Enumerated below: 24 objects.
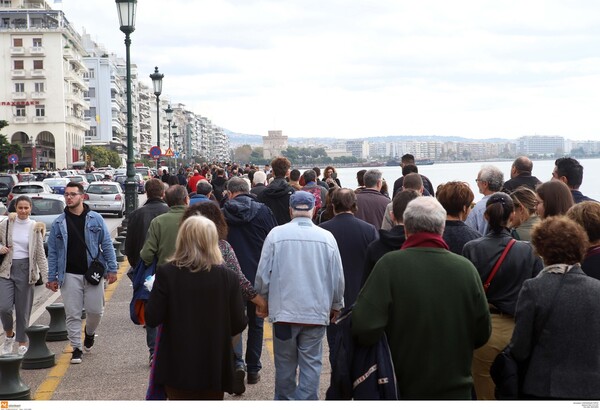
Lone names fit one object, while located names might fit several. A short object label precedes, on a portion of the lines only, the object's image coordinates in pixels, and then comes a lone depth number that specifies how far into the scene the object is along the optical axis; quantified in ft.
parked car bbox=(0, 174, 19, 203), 138.00
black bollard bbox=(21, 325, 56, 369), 29.84
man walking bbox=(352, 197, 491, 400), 15.56
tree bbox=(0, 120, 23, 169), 240.94
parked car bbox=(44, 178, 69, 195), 140.67
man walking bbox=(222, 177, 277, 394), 27.96
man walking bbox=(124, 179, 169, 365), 31.19
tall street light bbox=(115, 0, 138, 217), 68.25
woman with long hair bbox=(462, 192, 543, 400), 18.74
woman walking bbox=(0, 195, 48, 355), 31.12
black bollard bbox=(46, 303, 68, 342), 34.83
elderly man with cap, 20.95
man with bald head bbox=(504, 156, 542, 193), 34.09
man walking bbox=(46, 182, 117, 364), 30.66
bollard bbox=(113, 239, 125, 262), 60.95
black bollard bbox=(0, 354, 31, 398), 24.59
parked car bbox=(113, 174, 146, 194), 190.00
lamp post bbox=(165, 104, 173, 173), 169.37
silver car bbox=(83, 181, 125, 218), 119.96
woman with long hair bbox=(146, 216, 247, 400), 17.92
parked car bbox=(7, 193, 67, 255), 73.41
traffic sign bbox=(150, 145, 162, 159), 124.01
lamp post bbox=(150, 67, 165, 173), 107.96
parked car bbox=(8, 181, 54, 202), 108.58
